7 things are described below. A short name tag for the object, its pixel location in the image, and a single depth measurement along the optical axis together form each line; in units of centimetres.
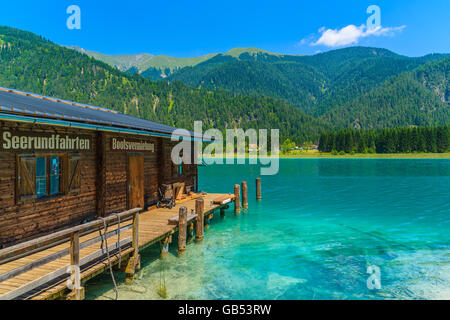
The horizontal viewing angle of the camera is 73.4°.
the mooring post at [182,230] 1353
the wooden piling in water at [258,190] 3091
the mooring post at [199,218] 1558
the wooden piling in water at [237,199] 2409
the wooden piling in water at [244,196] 2629
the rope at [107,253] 852
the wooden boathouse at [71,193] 750
